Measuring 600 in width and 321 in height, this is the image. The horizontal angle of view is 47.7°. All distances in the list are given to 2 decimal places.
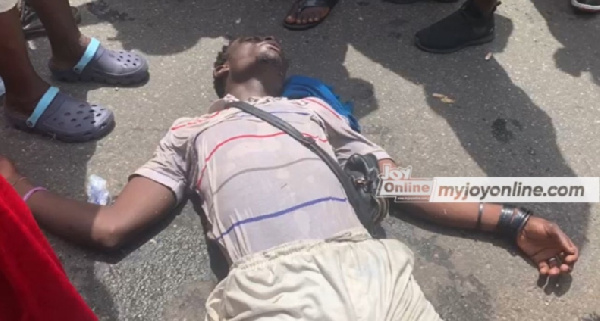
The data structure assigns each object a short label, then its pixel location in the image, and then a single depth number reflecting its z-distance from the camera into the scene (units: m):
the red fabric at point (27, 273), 1.22
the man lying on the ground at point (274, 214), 1.73
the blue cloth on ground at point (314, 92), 2.51
